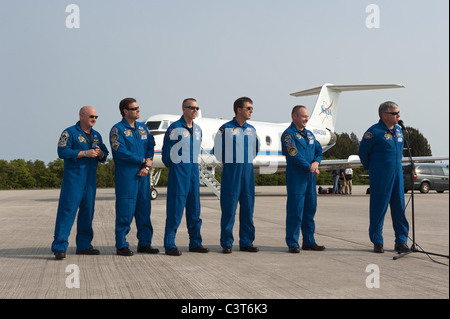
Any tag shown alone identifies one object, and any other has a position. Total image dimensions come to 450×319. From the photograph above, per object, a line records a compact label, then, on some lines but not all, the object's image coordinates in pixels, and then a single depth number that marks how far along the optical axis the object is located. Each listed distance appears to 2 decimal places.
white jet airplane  19.16
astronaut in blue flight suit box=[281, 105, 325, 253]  6.48
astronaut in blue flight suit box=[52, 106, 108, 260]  5.93
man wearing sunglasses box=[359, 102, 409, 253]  6.40
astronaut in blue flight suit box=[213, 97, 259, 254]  6.41
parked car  26.08
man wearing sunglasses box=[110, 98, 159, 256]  6.09
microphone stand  5.78
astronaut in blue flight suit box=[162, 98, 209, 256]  6.24
